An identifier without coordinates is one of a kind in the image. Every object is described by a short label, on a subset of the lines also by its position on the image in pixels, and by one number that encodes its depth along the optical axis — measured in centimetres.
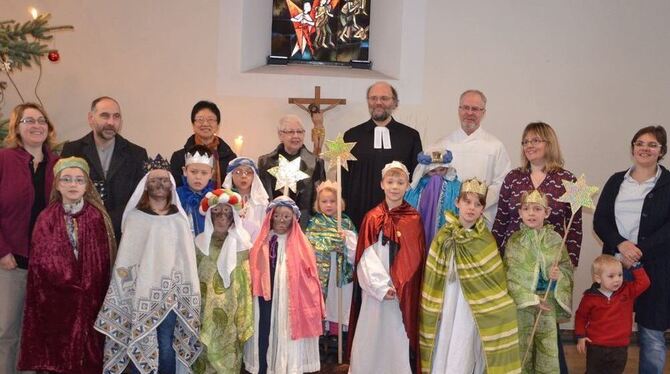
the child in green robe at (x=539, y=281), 458
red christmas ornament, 635
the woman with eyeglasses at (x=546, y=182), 487
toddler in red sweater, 476
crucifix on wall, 717
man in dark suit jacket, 504
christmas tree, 537
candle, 533
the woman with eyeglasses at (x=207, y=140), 567
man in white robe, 571
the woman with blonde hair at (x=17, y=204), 455
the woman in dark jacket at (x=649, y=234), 486
